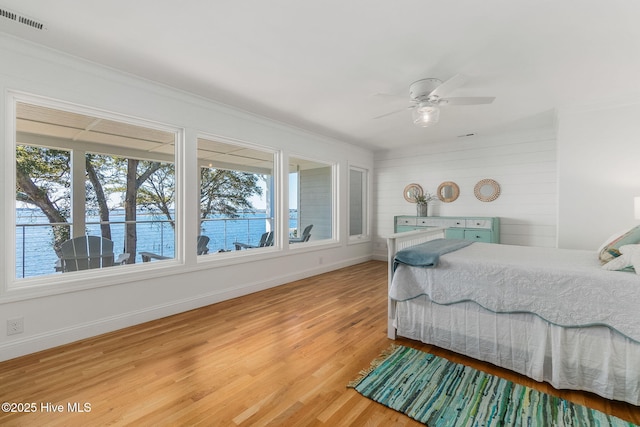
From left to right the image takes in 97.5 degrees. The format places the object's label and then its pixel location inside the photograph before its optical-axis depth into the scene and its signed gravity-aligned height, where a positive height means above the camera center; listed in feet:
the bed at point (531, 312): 5.58 -2.36
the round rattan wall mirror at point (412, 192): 19.20 +1.30
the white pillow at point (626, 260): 5.70 -1.01
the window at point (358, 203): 20.15 +0.58
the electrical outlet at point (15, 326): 7.29 -3.05
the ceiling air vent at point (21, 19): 6.26 +4.41
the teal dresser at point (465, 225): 15.53 -0.86
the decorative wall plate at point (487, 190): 16.44 +1.26
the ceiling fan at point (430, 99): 8.79 +3.74
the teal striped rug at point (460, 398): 5.18 -3.83
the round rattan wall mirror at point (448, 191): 17.76 +1.27
